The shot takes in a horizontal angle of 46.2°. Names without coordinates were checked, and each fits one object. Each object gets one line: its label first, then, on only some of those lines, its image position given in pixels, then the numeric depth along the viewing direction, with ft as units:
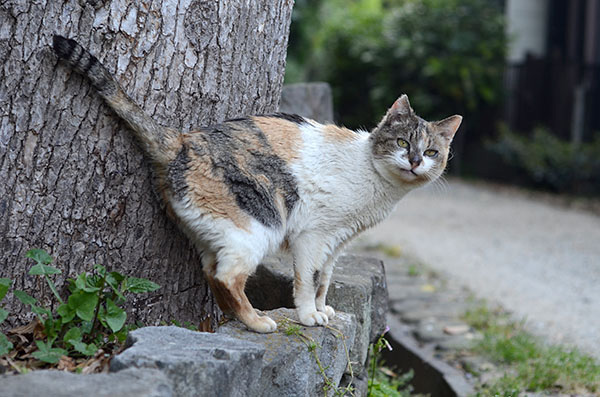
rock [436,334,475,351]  16.28
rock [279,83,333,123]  21.00
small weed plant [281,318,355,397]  9.26
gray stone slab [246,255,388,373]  11.76
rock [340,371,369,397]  11.25
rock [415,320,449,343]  17.12
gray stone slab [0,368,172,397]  6.19
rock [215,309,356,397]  8.75
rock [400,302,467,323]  18.52
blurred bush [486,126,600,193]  38.32
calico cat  9.31
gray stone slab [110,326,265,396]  6.98
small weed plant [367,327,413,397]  11.91
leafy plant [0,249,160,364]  8.57
